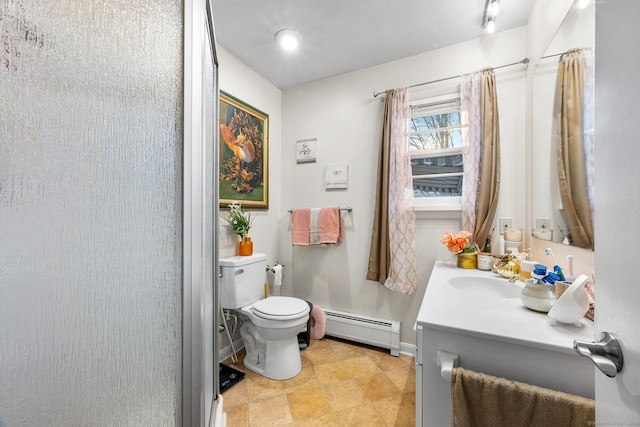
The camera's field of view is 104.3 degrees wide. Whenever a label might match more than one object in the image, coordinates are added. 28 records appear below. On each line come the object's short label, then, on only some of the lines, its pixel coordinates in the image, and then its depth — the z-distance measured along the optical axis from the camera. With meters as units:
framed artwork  1.90
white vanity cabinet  0.67
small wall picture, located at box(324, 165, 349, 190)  2.23
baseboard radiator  1.97
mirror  1.00
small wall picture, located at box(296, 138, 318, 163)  2.36
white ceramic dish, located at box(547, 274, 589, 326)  0.75
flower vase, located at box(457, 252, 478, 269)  1.60
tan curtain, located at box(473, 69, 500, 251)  1.67
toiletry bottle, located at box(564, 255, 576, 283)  0.96
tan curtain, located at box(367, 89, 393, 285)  1.99
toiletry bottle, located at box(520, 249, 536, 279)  1.23
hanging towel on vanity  0.60
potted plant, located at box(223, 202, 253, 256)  1.92
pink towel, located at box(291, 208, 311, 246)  2.25
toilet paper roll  2.17
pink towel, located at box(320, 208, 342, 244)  2.17
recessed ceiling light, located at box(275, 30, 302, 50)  1.74
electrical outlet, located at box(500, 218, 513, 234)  1.69
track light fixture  1.45
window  1.89
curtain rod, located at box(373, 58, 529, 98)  1.62
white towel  2.20
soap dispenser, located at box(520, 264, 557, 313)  0.86
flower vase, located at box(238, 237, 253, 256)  1.94
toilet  1.66
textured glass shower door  0.30
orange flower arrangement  1.60
